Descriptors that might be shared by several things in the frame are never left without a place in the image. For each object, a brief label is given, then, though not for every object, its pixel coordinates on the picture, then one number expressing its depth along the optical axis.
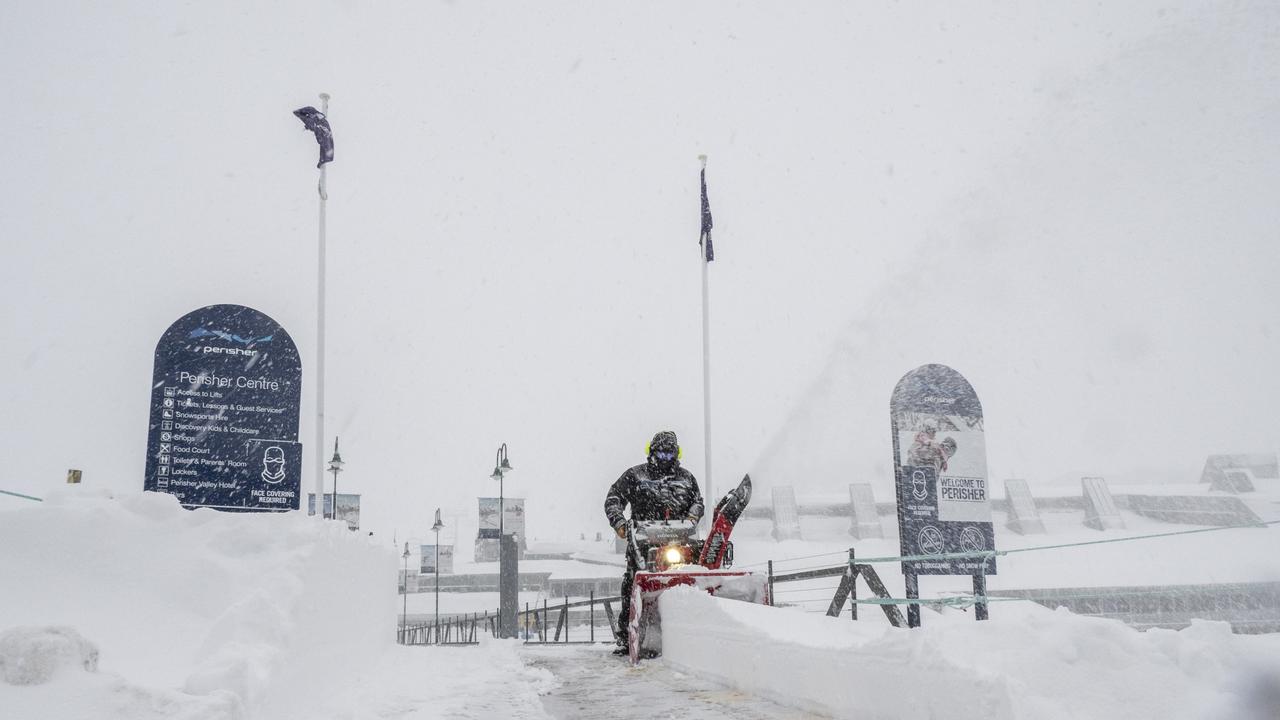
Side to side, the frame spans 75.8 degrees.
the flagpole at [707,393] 18.36
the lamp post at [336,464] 31.05
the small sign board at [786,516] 42.28
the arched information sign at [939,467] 11.13
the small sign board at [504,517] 33.84
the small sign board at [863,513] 41.03
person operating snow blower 10.45
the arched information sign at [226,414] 9.53
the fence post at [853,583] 9.94
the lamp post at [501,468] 30.15
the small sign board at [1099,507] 40.72
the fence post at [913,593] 10.24
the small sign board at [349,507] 30.89
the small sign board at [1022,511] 40.16
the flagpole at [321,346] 16.91
